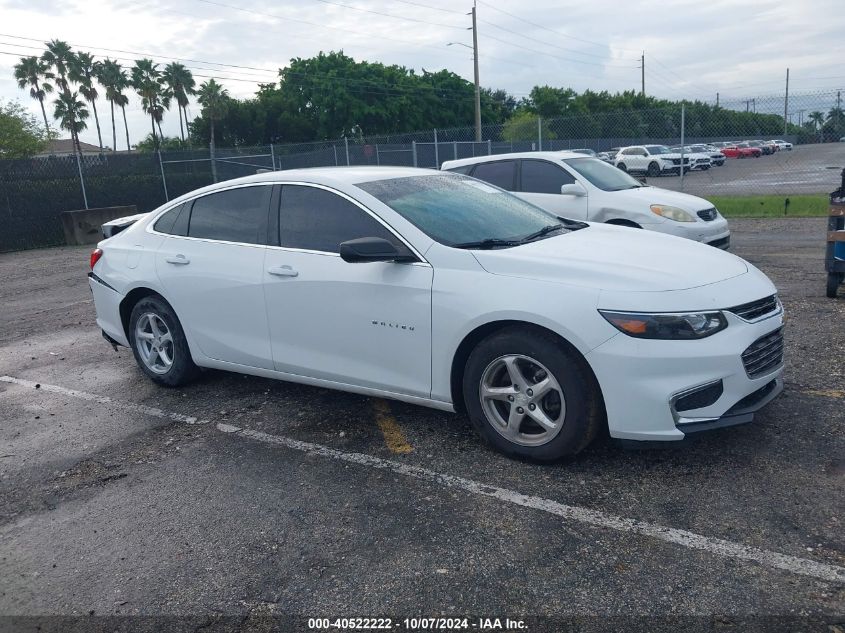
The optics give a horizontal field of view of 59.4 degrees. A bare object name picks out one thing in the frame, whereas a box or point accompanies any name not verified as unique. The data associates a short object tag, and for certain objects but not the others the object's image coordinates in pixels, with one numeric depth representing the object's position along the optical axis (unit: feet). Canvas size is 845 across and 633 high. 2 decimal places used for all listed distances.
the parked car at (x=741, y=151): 120.26
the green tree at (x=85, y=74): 199.74
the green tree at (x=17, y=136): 134.72
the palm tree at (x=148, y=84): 198.39
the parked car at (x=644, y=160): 107.86
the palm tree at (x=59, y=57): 194.70
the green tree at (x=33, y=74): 205.51
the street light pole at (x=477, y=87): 124.47
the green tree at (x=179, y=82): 197.26
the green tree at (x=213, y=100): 188.34
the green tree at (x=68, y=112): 204.13
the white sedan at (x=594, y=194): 29.50
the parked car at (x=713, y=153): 109.66
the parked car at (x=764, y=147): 97.91
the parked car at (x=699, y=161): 91.15
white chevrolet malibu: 11.77
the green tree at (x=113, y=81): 206.90
